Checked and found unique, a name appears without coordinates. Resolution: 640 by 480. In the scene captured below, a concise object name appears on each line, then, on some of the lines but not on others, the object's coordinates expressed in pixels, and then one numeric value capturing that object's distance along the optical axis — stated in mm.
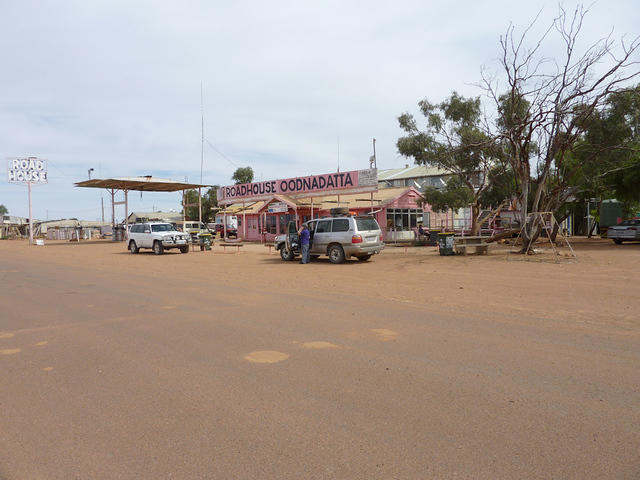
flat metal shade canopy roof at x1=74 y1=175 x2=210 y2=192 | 36219
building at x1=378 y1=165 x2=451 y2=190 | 50688
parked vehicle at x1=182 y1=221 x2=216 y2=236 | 48741
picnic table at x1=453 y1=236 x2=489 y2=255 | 19641
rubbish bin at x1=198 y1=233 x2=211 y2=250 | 27484
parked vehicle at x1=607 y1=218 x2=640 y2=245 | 23453
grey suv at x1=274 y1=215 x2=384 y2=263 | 16734
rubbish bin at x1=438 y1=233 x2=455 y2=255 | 19578
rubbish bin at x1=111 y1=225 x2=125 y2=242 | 40562
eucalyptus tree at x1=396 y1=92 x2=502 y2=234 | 24953
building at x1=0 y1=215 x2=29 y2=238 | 60938
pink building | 30172
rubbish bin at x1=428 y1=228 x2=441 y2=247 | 27047
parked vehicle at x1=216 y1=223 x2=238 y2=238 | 44344
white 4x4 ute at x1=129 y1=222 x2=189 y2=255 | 24438
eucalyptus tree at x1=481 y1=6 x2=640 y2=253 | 17177
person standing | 17500
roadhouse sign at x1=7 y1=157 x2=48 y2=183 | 42094
